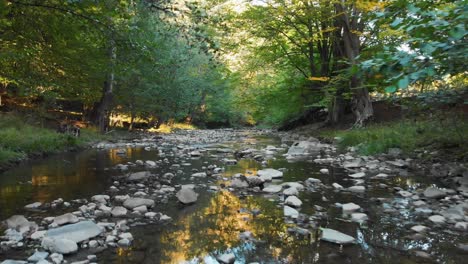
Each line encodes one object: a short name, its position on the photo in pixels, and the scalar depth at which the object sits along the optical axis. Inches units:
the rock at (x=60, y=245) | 131.5
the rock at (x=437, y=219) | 167.0
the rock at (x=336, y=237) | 143.8
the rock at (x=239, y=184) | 250.7
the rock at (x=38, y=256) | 123.7
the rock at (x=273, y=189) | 236.3
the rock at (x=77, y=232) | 143.3
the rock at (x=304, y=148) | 455.6
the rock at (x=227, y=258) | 126.3
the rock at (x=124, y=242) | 142.1
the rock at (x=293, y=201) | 199.3
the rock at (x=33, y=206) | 191.3
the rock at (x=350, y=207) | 188.7
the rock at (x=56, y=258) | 123.3
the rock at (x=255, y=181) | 254.0
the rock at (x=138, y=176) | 267.9
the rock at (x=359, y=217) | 173.0
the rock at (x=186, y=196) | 208.1
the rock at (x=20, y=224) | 154.3
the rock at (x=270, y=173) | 283.4
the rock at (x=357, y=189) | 235.8
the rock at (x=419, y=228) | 156.5
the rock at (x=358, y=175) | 282.0
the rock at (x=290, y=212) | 180.6
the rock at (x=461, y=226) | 156.9
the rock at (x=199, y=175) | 298.7
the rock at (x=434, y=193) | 212.4
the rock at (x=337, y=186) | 243.0
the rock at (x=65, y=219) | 162.4
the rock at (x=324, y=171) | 306.8
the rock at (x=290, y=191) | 223.6
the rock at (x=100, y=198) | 206.7
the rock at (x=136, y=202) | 194.7
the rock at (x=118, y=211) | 181.2
